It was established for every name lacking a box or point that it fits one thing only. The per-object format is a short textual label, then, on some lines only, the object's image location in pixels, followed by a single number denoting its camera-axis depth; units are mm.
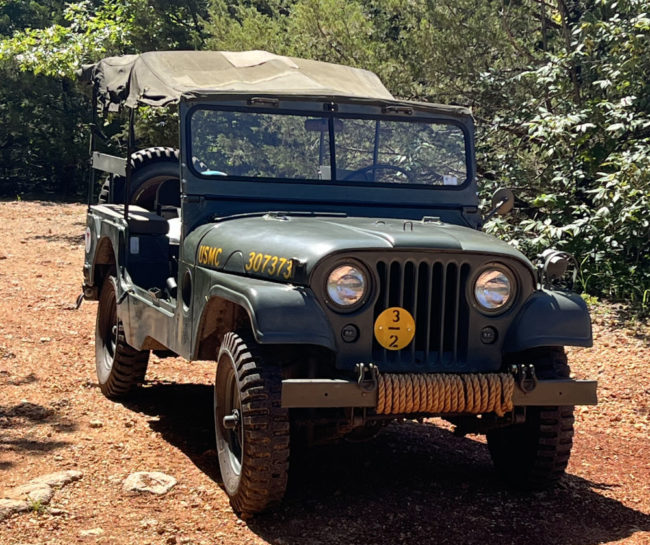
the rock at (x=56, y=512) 4434
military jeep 4301
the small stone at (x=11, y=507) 4391
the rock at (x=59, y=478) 4805
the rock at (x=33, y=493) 4570
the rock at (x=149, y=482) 4777
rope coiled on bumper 4215
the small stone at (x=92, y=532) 4230
